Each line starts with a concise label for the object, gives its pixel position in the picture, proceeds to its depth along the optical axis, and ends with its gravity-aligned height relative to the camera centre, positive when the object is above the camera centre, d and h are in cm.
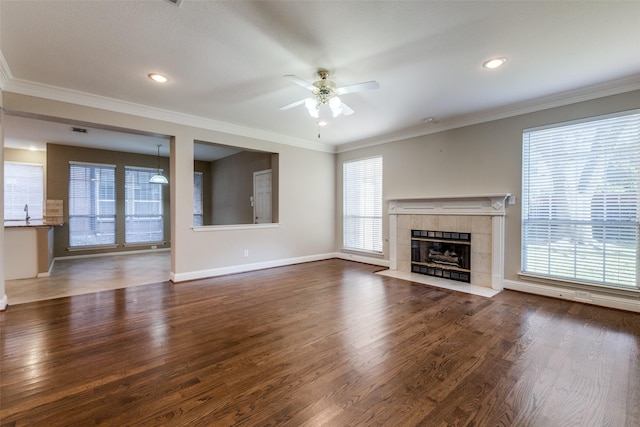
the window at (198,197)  880 +45
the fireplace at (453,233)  416 -37
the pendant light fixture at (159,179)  646 +76
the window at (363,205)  596 +15
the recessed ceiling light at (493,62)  278 +155
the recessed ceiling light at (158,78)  310 +155
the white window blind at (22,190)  681 +53
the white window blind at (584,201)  326 +14
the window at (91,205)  679 +15
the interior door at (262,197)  637 +34
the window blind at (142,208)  752 +9
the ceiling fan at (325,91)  277 +127
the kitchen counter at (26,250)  449 -67
